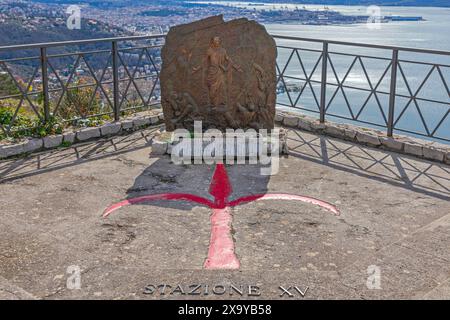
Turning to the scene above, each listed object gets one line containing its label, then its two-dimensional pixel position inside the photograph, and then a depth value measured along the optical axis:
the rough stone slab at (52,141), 8.30
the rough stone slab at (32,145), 8.07
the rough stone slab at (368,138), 8.55
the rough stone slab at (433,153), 7.87
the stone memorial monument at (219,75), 8.06
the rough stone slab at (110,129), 9.00
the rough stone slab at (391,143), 8.31
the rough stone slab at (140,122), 9.48
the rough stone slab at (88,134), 8.70
